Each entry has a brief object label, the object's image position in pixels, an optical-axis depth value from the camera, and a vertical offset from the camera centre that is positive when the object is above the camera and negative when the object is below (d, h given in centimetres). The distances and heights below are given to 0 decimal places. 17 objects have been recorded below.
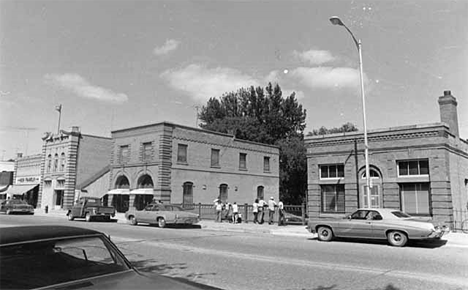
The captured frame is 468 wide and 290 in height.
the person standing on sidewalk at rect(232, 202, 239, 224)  2627 -51
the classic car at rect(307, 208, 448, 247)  1457 -72
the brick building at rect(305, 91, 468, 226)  2116 +232
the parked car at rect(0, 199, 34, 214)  3650 -62
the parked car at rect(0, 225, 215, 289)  342 -59
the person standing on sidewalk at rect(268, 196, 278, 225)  2470 -17
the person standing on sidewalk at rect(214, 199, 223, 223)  2728 -28
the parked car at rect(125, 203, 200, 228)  2283 -69
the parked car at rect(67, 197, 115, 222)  2733 -54
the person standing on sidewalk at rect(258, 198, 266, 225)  2530 -19
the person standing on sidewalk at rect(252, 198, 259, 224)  2523 -32
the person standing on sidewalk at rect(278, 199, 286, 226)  2397 -58
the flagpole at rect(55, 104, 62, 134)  5218 +1227
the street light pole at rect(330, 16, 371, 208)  1995 +569
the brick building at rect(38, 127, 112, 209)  4300 +436
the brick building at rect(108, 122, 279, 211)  3419 +354
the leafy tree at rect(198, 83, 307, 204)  5481 +1261
